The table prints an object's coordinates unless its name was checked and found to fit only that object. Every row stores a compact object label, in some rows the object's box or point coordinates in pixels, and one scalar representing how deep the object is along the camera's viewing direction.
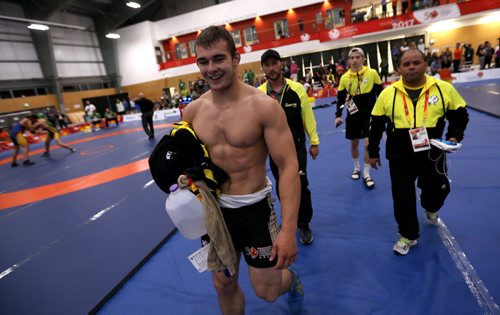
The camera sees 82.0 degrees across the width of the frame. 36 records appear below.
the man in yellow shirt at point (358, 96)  4.04
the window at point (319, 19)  22.61
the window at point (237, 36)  25.25
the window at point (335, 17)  22.62
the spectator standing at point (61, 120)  20.73
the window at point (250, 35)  25.06
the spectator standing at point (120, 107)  23.95
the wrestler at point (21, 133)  9.38
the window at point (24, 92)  21.00
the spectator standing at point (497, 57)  14.96
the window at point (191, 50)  26.16
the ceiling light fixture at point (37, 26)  18.85
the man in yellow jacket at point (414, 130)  2.47
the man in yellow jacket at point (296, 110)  3.06
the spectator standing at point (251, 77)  20.55
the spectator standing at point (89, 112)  20.42
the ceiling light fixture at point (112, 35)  23.59
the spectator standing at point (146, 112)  10.55
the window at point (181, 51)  26.91
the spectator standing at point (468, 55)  17.07
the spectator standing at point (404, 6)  18.59
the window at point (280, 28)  23.94
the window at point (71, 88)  24.10
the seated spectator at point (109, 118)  18.73
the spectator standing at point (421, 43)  19.67
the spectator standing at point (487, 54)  15.47
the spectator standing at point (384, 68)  16.33
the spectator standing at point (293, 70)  20.01
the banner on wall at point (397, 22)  17.66
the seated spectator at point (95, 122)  18.45
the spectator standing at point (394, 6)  18.84
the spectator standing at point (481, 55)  16.02
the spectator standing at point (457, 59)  16.31
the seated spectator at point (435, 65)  15.59
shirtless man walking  1.61
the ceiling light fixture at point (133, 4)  21.92
